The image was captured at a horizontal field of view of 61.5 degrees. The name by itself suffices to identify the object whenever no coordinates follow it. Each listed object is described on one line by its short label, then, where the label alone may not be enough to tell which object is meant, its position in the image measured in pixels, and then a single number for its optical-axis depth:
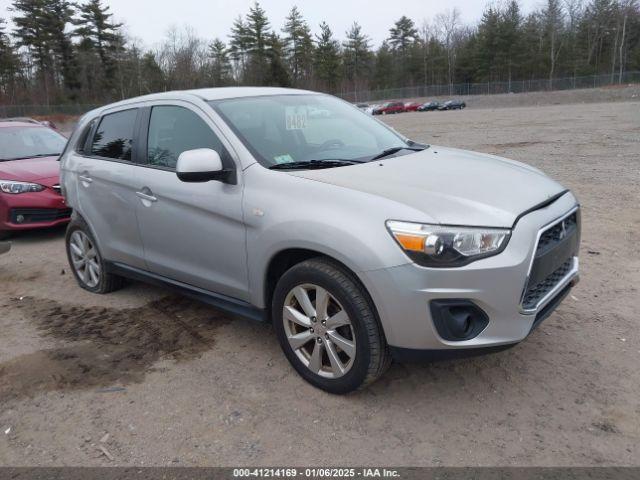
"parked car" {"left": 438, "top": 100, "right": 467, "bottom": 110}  62.50
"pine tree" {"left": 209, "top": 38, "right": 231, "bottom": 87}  81.69
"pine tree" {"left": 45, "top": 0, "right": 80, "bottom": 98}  68.88
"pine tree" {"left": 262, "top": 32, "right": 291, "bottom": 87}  83.06
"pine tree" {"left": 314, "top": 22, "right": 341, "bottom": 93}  92.00
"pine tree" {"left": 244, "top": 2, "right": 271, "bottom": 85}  85.06
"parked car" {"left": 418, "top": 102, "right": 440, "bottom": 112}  63.97
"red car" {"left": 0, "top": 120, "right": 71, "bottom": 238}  7.16
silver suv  2.76
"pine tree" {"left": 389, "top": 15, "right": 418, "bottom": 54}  98.69
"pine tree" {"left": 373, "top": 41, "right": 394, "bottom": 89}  95.19
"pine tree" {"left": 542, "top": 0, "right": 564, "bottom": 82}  82.00
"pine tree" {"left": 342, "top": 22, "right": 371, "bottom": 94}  96.69
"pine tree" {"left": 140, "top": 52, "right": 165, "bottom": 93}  72.56
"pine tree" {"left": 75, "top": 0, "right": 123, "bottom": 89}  70.19
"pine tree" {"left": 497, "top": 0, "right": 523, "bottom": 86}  83.12
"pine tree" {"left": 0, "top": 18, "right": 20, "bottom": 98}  66.50
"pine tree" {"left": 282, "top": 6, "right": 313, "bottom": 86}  91.62
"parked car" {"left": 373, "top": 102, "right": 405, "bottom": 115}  64.50
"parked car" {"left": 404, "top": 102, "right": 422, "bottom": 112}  65.88
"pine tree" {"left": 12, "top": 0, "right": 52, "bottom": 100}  68.12
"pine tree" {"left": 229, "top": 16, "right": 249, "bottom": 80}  86.75
